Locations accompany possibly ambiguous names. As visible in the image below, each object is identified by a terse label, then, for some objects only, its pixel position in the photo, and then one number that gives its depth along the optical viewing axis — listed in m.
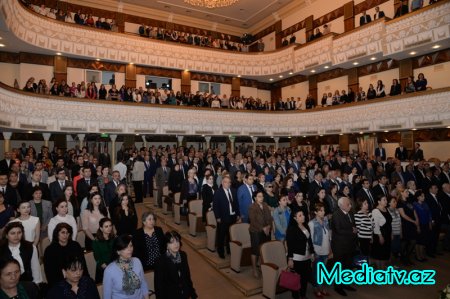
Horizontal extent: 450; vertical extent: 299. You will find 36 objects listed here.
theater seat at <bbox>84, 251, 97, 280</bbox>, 4.34
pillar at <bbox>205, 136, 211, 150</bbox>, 17.19
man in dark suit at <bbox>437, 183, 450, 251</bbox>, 7.10
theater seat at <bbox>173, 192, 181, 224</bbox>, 8.10
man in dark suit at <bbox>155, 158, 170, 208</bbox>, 9.48
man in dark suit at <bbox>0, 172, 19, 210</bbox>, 5.26
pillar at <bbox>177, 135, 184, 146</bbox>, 16.41
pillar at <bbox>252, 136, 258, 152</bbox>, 18.39
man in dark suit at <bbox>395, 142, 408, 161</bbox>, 12.60
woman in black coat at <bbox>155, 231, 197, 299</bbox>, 3.14
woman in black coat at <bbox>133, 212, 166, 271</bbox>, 3.69
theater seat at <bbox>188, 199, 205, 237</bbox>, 7.24
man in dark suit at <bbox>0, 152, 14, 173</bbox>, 6.99
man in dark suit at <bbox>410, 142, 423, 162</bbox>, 11.49
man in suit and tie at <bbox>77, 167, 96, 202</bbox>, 6.42
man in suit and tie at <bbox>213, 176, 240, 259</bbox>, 6.02
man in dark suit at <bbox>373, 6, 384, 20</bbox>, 13.75
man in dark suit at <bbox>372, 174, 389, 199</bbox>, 7.84
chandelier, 14.37
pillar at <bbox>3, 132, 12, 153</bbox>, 11.38
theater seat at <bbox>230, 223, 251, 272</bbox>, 5.47
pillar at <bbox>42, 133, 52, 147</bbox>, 13.27
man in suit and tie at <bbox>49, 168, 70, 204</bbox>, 6.09
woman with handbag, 4.48
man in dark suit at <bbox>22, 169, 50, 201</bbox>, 5.55
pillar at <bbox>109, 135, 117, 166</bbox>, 14.61
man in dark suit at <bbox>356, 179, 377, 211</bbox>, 7.09
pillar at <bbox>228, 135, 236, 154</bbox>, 17.97
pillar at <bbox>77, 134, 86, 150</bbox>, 13.78
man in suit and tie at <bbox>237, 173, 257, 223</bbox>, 6.28
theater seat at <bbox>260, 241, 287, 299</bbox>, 4.54
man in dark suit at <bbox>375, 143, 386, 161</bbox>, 13.37
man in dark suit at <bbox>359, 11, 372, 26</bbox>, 14.33
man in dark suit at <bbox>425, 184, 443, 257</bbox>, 6.84
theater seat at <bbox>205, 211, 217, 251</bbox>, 6.38
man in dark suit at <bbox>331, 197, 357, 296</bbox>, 5.03
